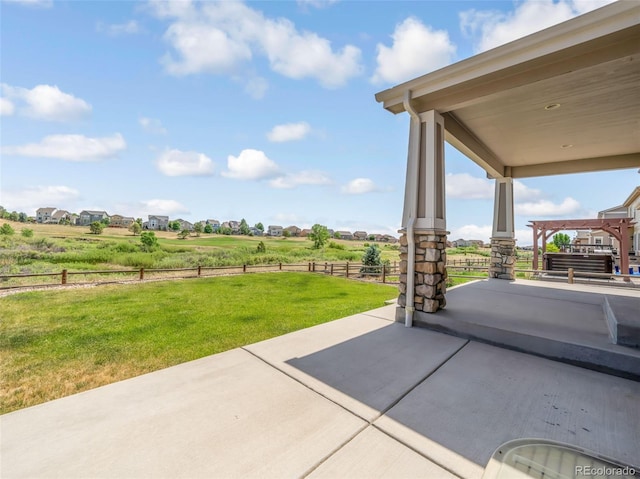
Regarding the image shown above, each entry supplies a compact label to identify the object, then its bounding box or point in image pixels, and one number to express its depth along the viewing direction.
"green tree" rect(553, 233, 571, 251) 29.80
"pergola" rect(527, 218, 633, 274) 9.46
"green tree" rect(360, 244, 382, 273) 14.61
